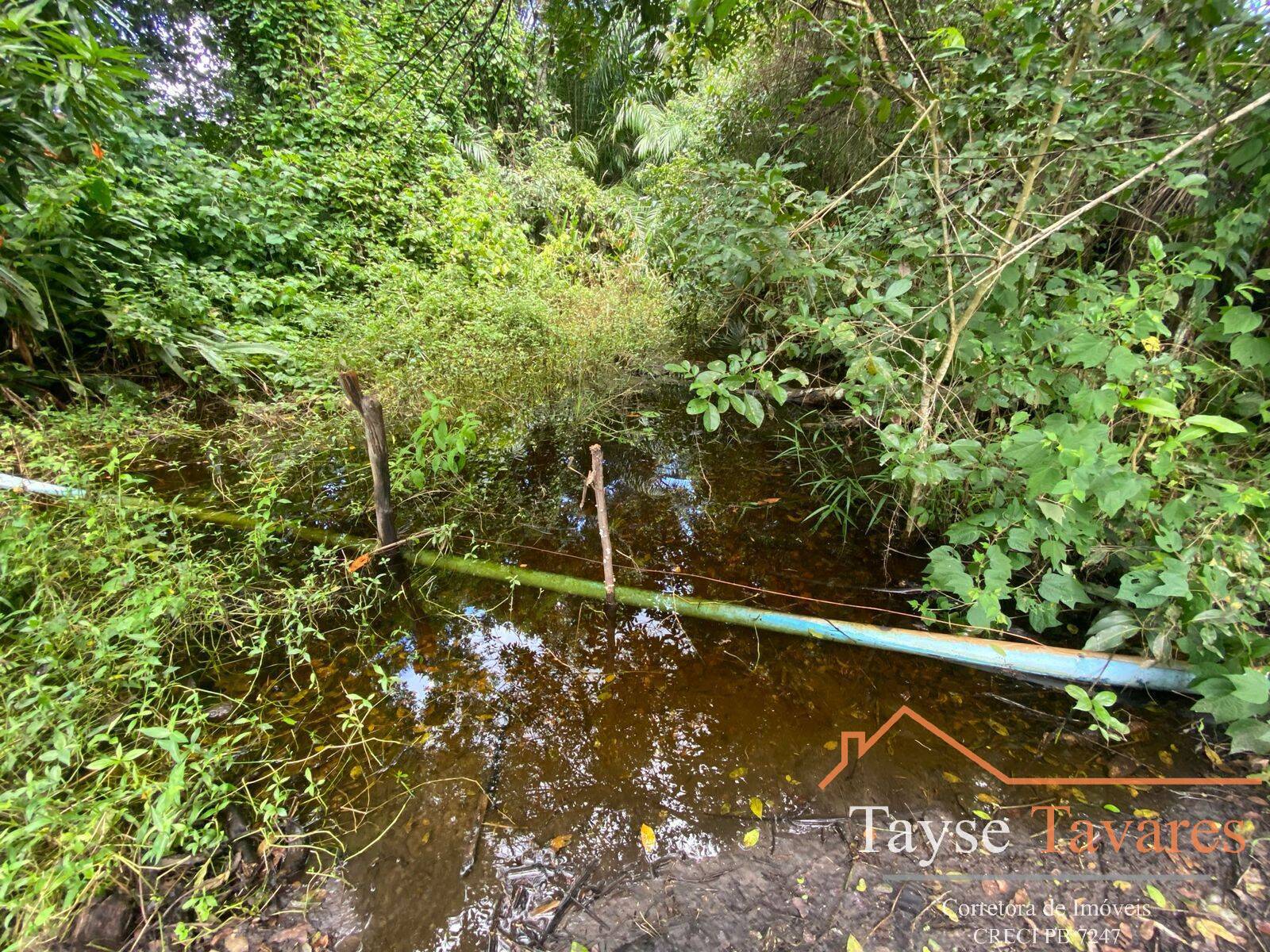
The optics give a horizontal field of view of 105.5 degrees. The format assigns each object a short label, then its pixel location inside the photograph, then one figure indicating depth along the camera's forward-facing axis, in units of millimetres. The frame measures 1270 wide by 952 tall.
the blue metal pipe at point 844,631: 1661
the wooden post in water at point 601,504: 1945
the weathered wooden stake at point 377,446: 2033
